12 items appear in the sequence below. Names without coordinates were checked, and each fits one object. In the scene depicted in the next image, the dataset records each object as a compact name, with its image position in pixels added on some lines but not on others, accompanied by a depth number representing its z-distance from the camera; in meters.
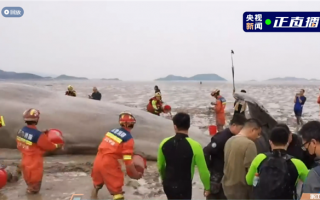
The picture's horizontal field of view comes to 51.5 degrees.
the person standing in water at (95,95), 13.55
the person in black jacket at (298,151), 3.57
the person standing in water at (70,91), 11.49
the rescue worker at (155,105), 10.92
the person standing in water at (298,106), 12.32
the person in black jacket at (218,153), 4.00
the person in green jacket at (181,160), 3.55
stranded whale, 7.51
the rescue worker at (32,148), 5.08
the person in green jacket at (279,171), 2.78
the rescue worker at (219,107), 10.17
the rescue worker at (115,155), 4.58
